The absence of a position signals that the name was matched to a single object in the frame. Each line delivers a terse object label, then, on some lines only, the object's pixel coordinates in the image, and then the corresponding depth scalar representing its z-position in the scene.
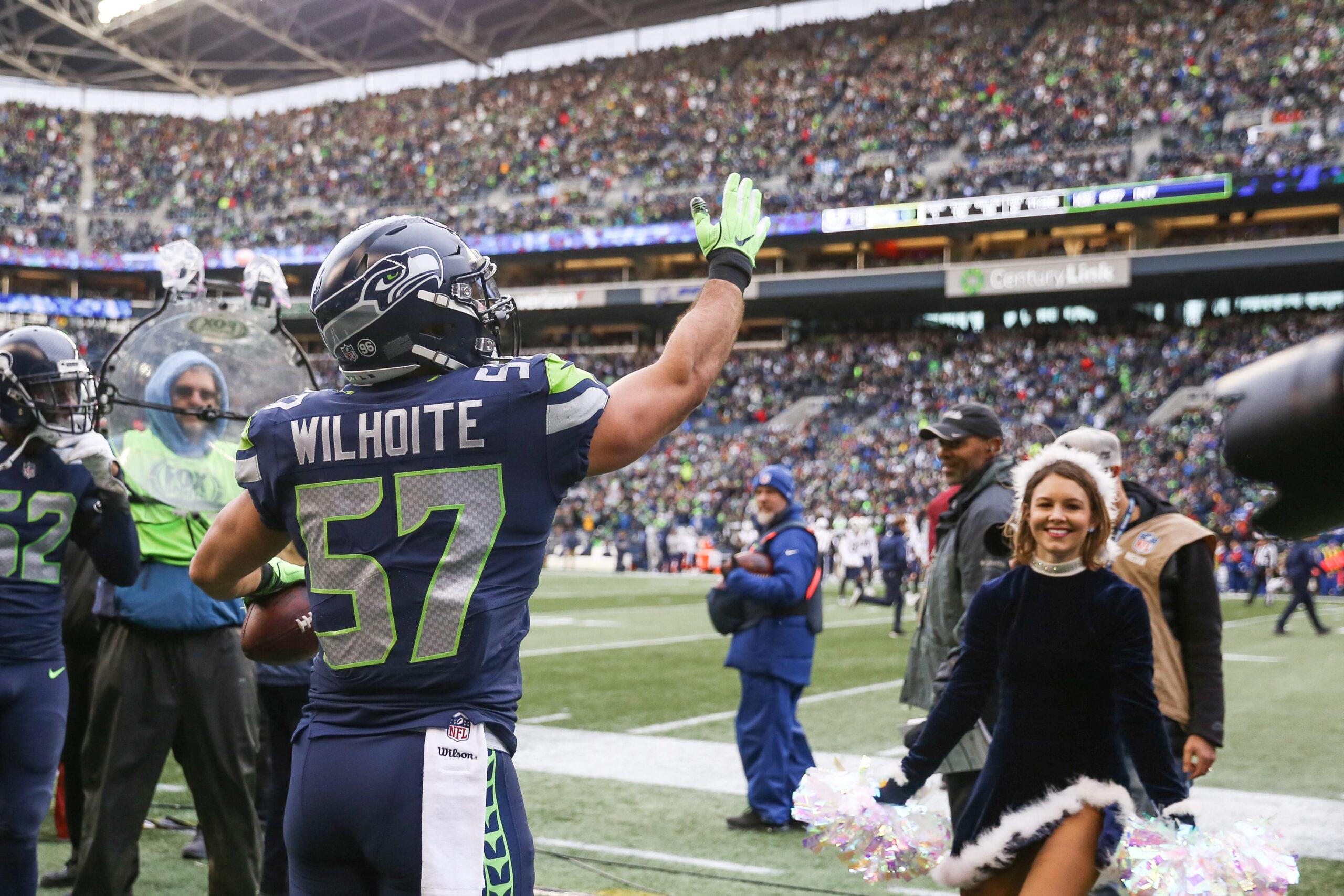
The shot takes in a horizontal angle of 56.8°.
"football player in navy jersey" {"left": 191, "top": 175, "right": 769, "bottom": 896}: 2.10
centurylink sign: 33.22
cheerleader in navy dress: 3.18
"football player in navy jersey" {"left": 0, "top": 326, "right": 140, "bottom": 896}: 3.73
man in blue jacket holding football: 6.29
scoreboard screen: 31.55
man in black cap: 4.20
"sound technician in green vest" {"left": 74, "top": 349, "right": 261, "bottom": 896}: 4.20
